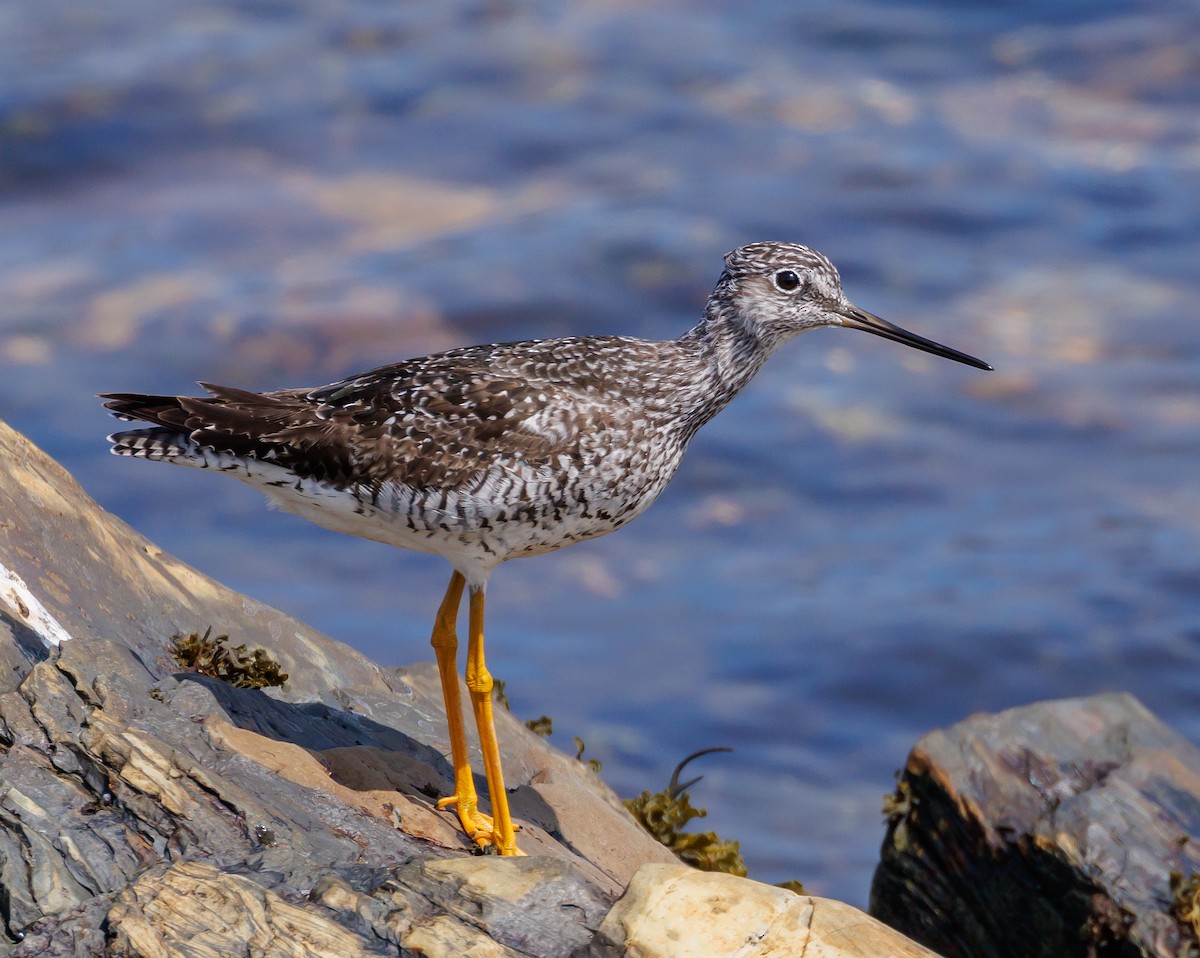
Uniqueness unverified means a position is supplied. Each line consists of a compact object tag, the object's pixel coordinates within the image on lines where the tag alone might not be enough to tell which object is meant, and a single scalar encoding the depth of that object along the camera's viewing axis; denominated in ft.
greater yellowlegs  49.67
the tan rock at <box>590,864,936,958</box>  37.76
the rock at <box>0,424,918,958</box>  36.27
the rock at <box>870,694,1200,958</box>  60.90
